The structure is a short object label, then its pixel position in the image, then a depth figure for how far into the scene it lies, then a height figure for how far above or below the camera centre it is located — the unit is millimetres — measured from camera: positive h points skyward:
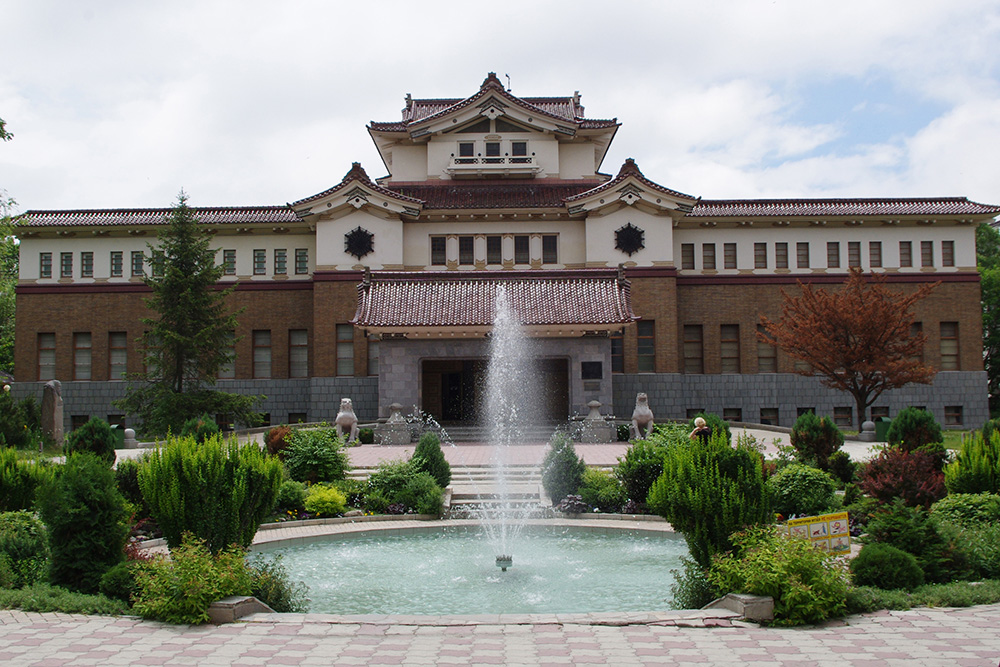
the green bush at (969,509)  10673 -1754
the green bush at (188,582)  7367 -1831
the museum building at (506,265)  31609 +5112
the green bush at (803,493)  13297 -1842
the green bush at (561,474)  14648 -1616
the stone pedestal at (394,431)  24797 -1307
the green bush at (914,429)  17688 -1057
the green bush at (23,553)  8914 -1877
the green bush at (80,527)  8273 -1411
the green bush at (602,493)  14305 -1934
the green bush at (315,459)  15844 -1394
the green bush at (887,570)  8172 -1940
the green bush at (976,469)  12086 -1337
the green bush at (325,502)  14039 -2000
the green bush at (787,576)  7203 -1815
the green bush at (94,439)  16734 -992
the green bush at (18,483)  12641 -1424
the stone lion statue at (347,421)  24205 -949
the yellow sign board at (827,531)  8328 -1560
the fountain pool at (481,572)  8773 -2395
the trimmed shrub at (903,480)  11305 -1402
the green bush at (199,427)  19380 -892
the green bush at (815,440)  16688 -1187
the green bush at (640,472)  14438 -1569
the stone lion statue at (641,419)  24438 -1005
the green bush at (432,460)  15453 -1395
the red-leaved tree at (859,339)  24734 +1450
